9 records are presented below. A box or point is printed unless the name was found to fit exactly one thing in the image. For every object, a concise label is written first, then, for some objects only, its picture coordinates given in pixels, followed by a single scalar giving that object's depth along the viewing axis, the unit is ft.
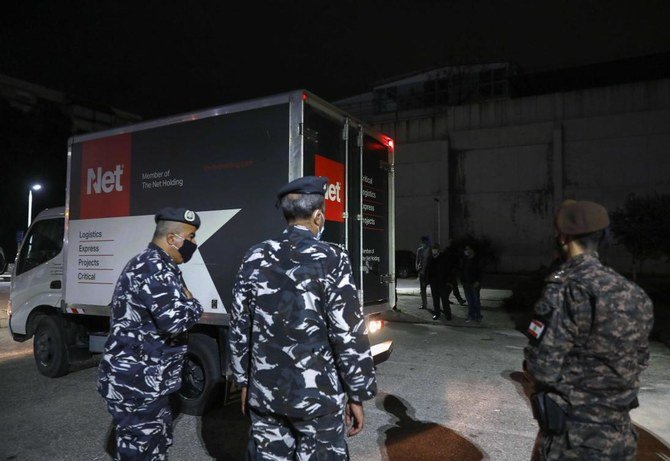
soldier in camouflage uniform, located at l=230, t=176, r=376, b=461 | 6.99
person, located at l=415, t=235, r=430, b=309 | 37.93
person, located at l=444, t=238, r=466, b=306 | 35.45
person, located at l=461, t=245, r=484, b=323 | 34.04
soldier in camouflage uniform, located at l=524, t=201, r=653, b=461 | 6.70
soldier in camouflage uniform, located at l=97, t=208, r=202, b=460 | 9.06
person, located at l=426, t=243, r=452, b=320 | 35.32
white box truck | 15.42
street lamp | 105.09
